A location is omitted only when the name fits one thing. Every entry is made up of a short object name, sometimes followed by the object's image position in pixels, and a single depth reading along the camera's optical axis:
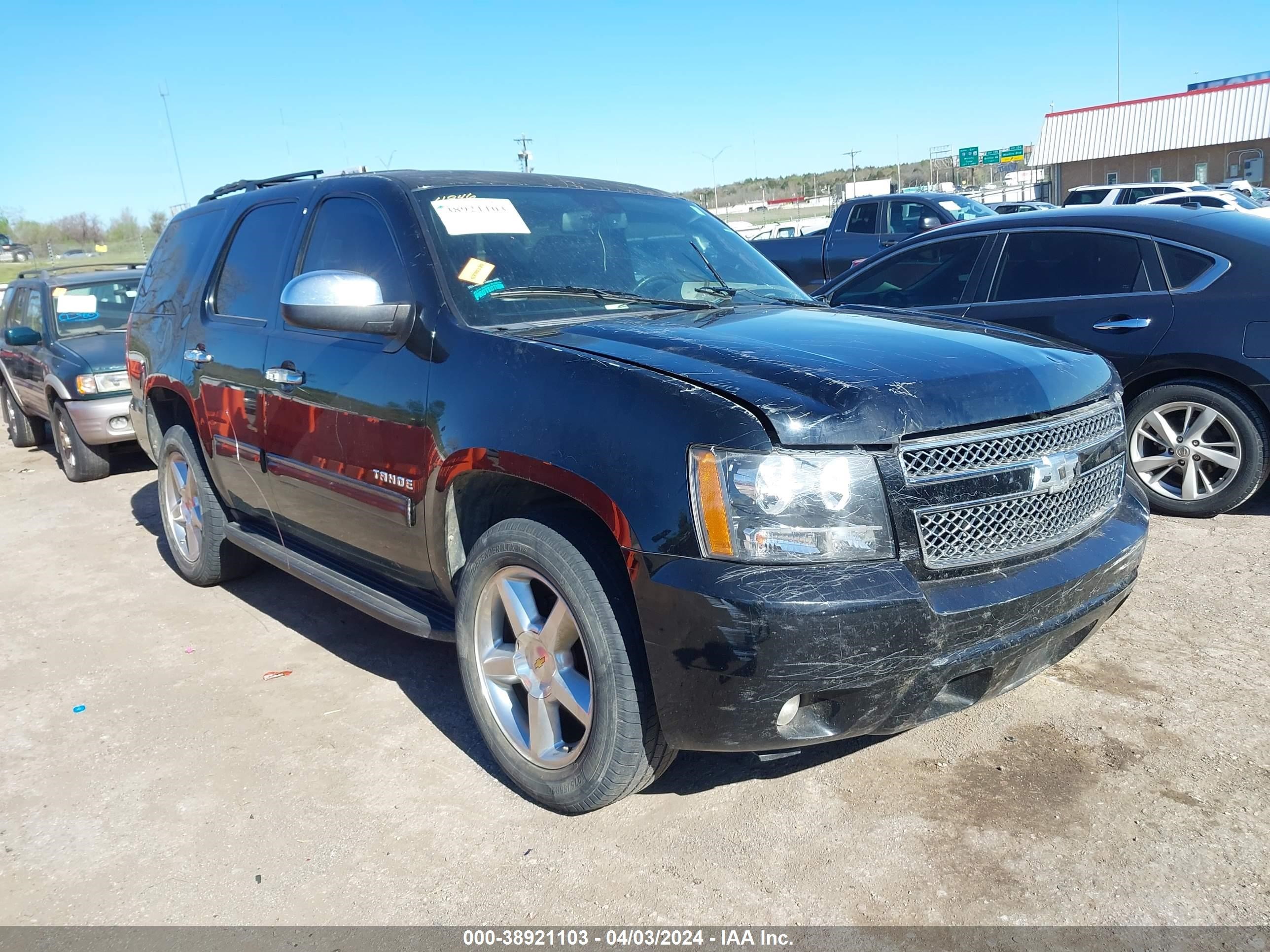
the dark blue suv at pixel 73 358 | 8.00
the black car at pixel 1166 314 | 4.99
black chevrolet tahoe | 2.35
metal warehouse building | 38.59
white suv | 24.14
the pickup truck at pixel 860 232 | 12.84
